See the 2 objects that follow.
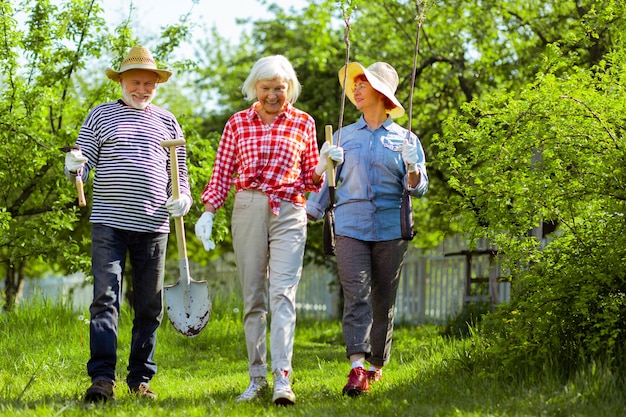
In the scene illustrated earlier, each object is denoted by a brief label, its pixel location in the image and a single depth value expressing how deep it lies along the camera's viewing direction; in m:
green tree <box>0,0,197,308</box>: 8.76
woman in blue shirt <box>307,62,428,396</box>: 5.03
